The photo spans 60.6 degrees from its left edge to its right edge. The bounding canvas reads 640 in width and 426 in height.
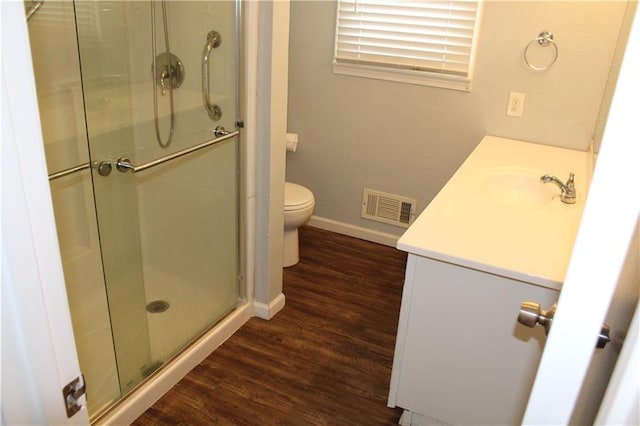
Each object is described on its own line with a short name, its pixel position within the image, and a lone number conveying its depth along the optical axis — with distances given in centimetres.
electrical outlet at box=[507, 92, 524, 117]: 297
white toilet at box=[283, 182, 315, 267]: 309
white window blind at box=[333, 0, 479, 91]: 299
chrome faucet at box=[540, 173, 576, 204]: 220
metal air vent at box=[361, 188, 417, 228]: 348
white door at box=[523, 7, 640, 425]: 58
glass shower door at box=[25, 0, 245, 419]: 192
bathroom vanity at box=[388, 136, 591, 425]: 174
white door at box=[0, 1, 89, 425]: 68
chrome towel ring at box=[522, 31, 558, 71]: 279
